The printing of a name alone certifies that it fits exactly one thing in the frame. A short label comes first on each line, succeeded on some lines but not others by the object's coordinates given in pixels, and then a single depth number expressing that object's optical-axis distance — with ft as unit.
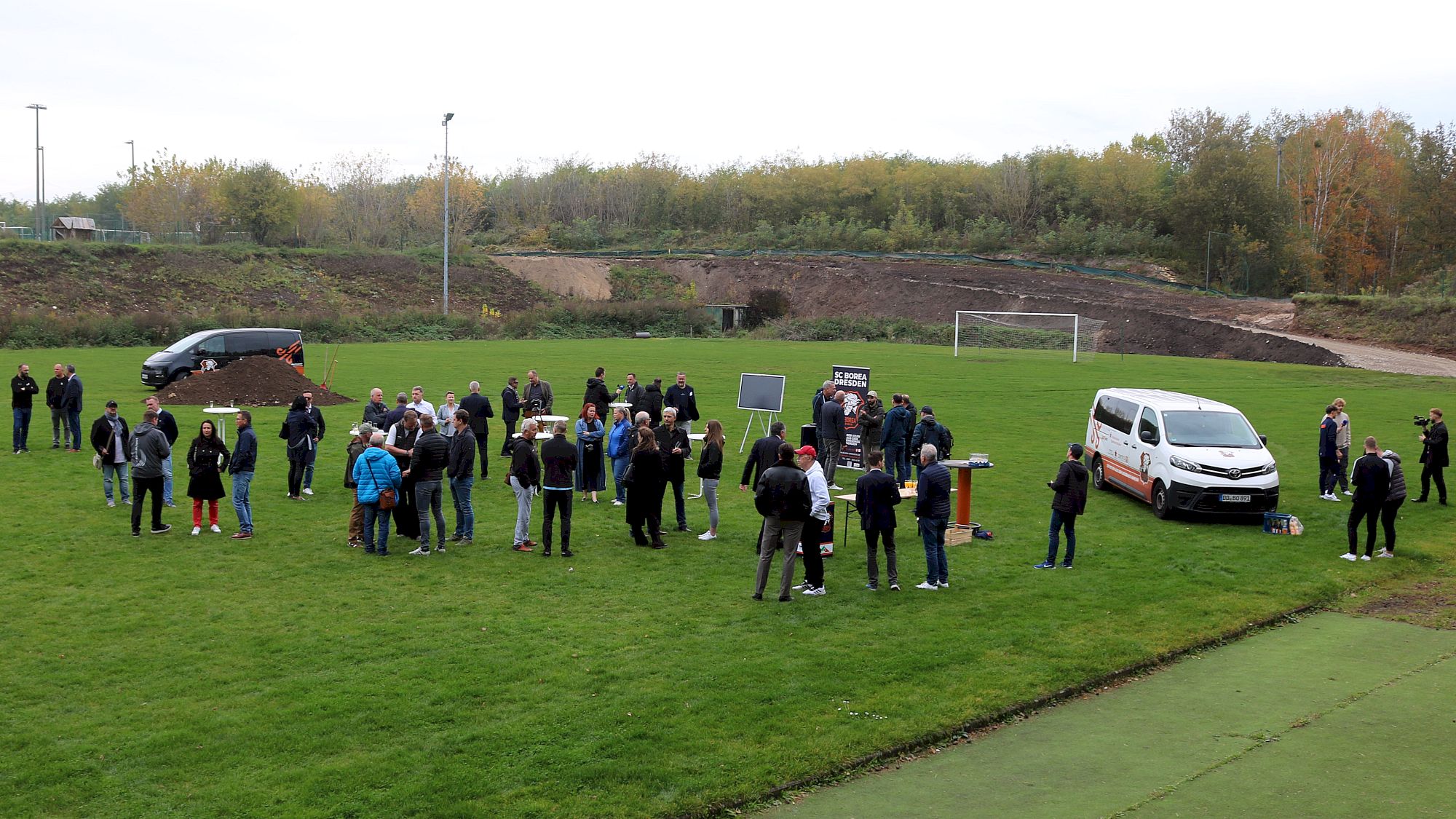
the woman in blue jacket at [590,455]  54.34
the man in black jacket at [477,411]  60.39
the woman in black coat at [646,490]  45.47
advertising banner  65.62
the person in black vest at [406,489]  47.88
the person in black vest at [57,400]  69.51
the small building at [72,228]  235.40
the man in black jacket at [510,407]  66.54
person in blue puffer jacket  44.47
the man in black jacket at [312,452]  54.90
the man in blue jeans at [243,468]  46.91
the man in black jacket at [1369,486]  46.80
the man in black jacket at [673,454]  48.55
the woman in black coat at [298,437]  54.08
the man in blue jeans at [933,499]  40.55
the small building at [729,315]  237.66
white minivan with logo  54.29
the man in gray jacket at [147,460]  46.24
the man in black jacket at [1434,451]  57.16
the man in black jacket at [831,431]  62.03
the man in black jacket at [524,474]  45.19
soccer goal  180.24
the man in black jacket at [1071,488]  44.70
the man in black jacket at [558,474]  43.70
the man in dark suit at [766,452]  46.26
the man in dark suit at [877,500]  39.91
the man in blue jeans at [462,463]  45.73
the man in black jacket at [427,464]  44.34
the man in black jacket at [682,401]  63.87
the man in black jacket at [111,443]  51.44
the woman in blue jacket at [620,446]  56.65
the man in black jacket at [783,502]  38.09
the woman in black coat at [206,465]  46.62
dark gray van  103.60
